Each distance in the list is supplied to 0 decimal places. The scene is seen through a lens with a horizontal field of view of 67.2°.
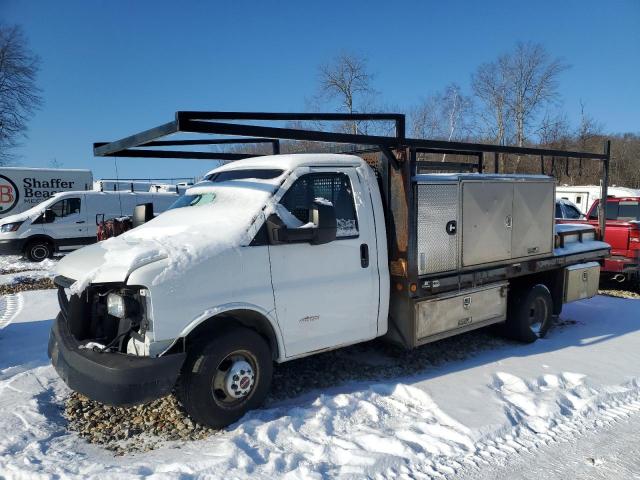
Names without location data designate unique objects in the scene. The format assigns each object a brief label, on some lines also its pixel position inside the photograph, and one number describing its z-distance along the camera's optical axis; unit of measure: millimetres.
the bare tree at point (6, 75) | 30020
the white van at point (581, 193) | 18578
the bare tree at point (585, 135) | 27212
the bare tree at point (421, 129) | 28984
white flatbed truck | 3553
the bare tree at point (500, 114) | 31156
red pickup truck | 9664
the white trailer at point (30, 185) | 20188
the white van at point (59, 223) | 14258
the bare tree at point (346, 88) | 26047
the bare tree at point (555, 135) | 21267
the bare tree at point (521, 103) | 30688
